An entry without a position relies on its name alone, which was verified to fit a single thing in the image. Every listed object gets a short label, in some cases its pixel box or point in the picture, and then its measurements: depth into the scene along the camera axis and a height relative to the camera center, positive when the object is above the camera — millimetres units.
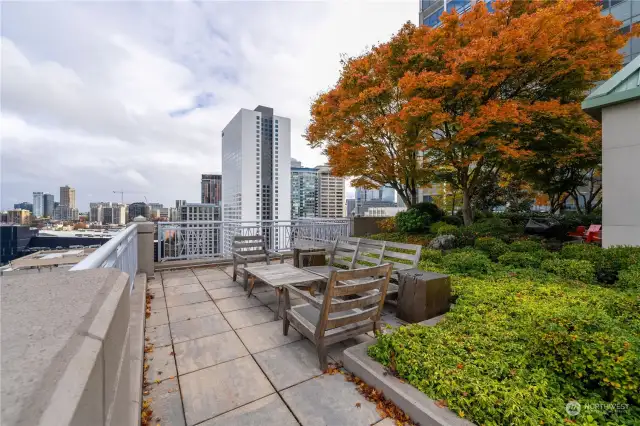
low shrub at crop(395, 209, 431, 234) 10766 -365
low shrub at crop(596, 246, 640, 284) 4875 -932
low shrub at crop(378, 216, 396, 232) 11947 -527
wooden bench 4359 -735
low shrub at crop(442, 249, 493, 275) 5528 -1069
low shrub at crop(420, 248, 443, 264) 6382 -1027
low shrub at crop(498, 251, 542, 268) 5664 -1015
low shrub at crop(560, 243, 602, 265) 5248 -827
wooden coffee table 3842 -939
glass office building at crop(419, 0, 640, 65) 18344 +13438
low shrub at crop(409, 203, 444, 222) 11388 +107
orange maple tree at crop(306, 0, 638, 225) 7133 +3789
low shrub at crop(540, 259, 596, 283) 4855 -1049
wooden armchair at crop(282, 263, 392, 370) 2668 -1086
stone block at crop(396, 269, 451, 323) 3686 -1137
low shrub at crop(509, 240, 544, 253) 6342 -821
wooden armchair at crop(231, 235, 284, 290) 5645 -809
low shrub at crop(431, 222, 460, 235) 8812 -579
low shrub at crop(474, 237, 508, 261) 6620 -860
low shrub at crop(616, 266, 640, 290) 4117 -1042
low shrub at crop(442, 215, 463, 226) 11533 -327
